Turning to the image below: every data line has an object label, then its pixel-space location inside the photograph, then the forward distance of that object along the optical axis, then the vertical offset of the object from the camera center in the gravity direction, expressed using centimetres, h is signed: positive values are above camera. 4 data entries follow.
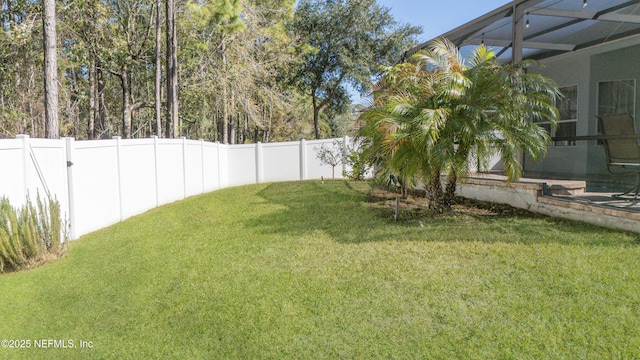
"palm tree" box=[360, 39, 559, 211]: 550 +54
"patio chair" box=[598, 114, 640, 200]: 496 +11
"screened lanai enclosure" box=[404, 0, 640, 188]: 682 +221
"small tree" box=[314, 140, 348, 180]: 1451 +4
